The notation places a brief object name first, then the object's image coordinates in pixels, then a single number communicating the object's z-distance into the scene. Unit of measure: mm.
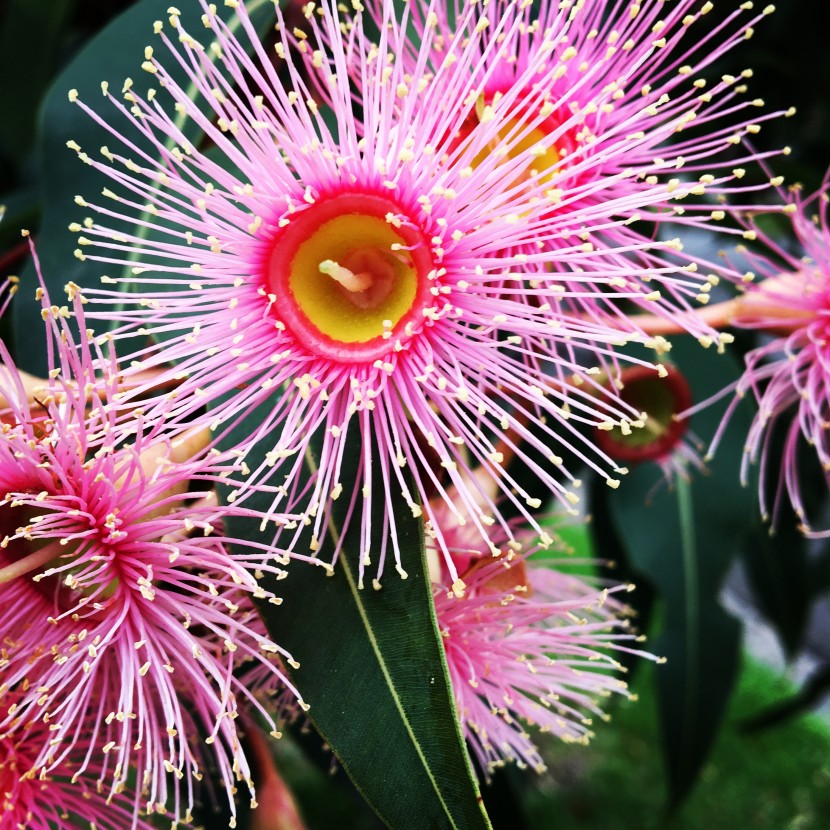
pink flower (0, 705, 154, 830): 241
